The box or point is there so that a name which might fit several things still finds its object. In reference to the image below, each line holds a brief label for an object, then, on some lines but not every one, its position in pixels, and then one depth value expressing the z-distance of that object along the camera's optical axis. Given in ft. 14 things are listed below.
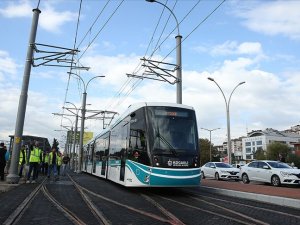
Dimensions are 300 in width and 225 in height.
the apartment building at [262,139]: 302.55
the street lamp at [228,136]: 70.08
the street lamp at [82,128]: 78.39
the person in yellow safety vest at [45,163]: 48.70
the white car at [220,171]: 54.26
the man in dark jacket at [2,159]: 35.55
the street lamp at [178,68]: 44.01
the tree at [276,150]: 205.58
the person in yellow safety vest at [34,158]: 35.52
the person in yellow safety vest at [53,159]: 41.68
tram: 26.12
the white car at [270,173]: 40.05
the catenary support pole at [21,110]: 34.26
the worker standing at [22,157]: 39.32
